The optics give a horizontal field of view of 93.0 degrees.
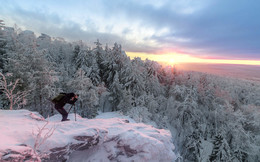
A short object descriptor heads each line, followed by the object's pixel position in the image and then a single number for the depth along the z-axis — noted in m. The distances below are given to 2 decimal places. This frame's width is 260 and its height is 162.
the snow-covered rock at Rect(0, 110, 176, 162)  3.85
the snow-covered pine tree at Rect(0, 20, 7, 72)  18.34
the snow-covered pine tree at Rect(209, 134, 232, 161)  16.10
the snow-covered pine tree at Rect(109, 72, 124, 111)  22.11
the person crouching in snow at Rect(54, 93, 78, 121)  7.31
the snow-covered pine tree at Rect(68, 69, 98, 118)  16.67
